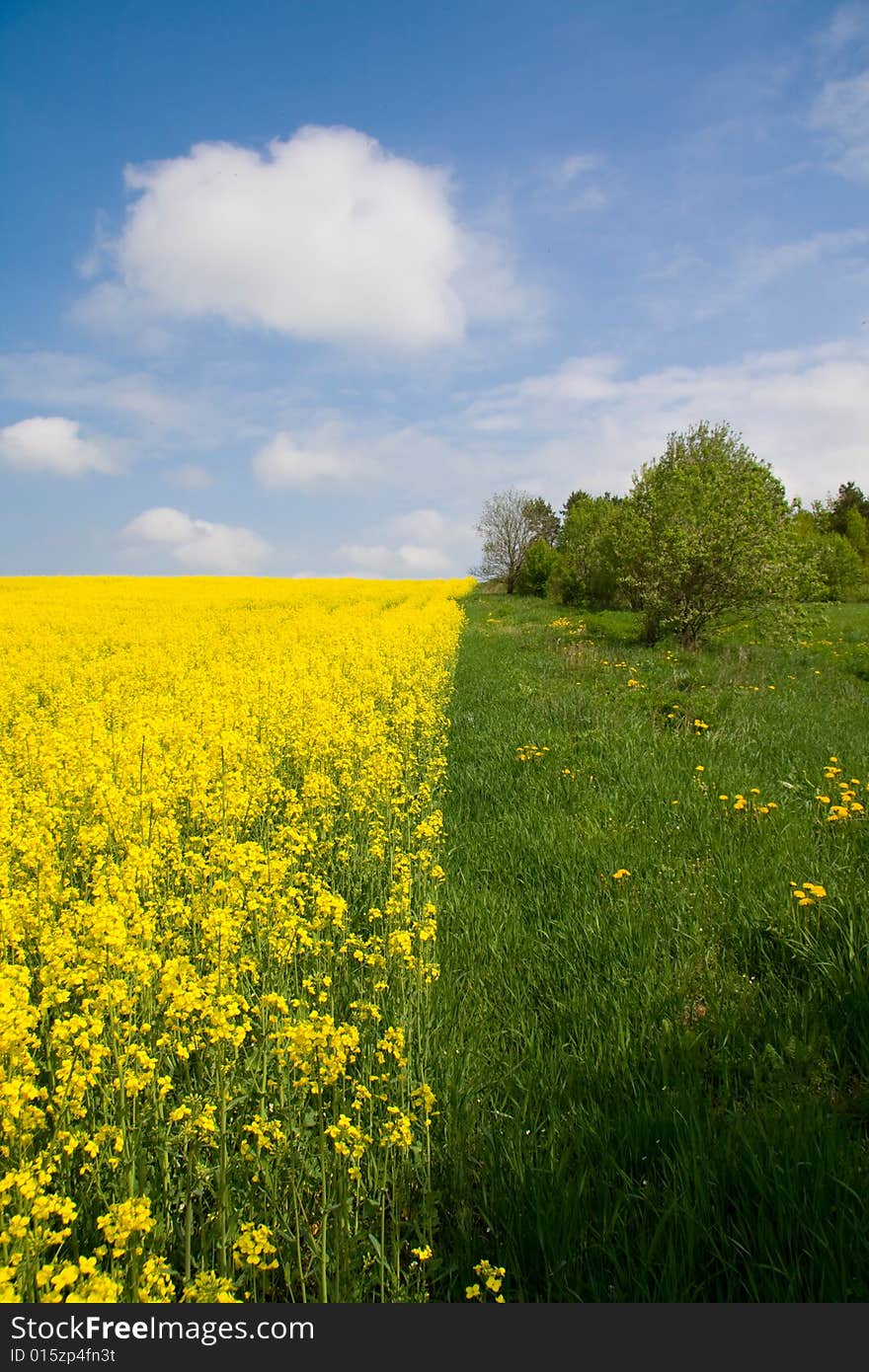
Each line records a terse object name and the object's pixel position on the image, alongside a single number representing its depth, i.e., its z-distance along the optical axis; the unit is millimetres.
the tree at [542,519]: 54312
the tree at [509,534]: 53438
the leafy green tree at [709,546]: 15008
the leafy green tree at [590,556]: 25281
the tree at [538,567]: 44125
